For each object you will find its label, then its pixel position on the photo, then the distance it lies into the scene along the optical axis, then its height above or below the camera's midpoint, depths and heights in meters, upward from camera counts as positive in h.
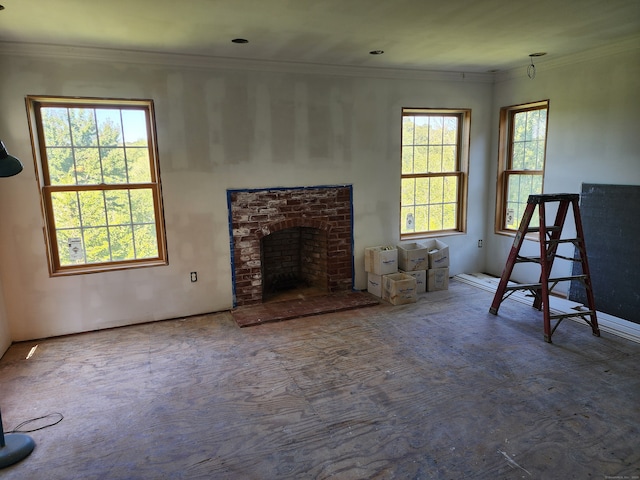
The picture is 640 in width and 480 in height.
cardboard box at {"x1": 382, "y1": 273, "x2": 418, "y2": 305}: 5.09 -1.48
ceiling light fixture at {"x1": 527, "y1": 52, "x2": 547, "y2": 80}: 5.22 +1.17
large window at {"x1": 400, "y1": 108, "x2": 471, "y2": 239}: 5.78 -0.04
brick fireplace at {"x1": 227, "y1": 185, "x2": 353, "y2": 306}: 4.95 -0.87
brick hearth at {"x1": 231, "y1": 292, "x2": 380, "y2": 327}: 4.69 -1.61
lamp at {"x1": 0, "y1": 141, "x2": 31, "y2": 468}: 2.44 -1.62
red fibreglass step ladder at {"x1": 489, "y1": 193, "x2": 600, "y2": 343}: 4.05 -0.92
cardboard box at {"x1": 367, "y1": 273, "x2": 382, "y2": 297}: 5.39 -1.49
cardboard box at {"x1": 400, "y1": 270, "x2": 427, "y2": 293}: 5.48 -1.45
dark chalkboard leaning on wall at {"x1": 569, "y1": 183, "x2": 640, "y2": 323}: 4.30 -0.87
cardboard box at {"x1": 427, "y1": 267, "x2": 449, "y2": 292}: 5.58 -1.48
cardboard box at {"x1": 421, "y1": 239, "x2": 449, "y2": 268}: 5.59 -1.19
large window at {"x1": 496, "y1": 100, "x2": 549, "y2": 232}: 5.44 +0.09
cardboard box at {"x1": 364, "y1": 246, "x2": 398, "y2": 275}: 5.34 -1.16
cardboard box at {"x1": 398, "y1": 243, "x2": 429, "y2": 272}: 5.44 -1.17
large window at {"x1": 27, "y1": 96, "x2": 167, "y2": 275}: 4.20 -0.05
